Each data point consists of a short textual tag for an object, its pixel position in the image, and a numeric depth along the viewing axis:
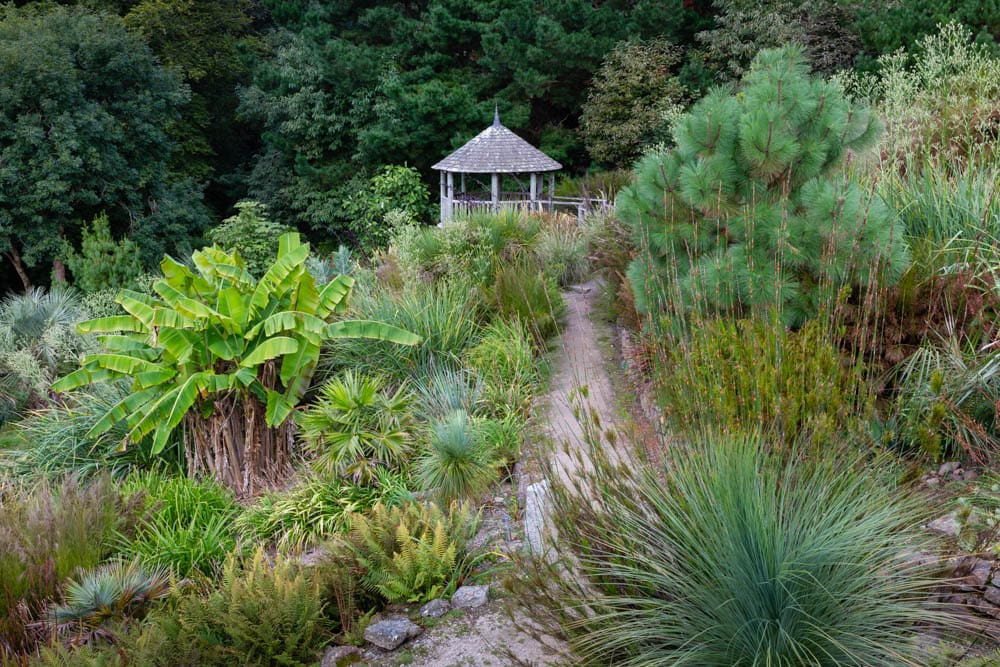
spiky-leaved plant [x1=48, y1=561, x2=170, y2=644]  4.02
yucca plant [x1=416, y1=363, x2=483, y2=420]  6.19
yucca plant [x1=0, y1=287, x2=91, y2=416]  10.81
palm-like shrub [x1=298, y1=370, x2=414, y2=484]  5.82
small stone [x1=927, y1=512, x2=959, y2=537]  3.37
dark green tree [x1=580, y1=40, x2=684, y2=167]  19.55
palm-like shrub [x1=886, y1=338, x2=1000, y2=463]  4.08
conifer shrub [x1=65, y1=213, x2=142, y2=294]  16.58
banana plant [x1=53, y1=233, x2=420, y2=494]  6.60
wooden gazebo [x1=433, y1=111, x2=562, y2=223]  16.50
